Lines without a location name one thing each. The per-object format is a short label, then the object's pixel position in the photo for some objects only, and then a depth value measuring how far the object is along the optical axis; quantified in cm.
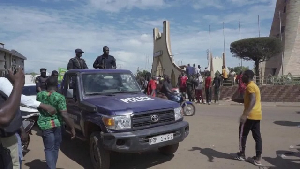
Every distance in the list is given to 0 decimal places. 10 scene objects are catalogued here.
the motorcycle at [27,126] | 546
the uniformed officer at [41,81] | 880
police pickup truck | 422
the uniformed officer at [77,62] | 779
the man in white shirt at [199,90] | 1528
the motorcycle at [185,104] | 1008
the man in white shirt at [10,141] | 300
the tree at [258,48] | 3195
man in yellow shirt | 464
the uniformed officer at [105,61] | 764
